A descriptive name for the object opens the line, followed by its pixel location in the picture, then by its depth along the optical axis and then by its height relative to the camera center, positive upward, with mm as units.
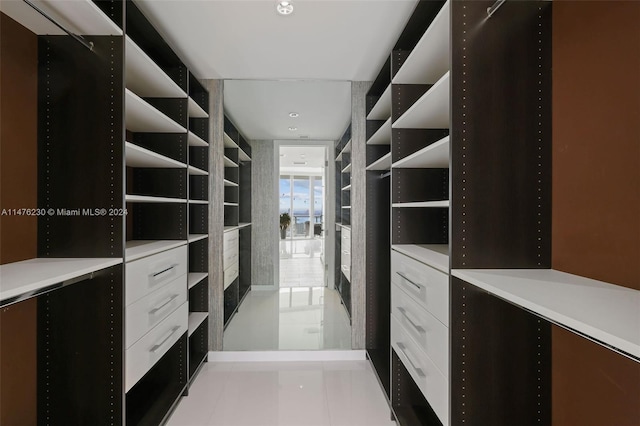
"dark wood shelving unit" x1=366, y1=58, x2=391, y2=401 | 2990 -275
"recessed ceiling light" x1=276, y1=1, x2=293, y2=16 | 1836 +1174
